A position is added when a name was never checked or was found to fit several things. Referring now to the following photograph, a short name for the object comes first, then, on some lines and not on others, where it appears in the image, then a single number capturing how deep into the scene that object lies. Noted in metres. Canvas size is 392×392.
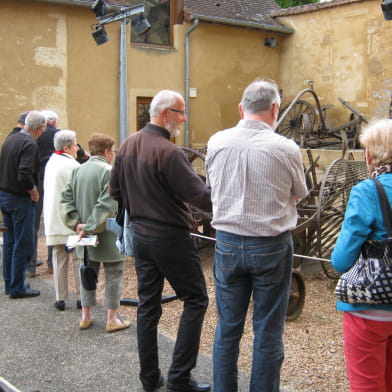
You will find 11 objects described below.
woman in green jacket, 4.18
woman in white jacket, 4.86
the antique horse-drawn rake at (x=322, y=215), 4.80
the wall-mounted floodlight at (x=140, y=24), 8.99
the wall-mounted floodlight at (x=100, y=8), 9.34
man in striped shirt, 2.60
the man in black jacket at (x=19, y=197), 5.27
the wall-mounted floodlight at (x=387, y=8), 6.45
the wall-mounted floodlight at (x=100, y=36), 9.67
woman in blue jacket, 2.24
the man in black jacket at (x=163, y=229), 3.04
